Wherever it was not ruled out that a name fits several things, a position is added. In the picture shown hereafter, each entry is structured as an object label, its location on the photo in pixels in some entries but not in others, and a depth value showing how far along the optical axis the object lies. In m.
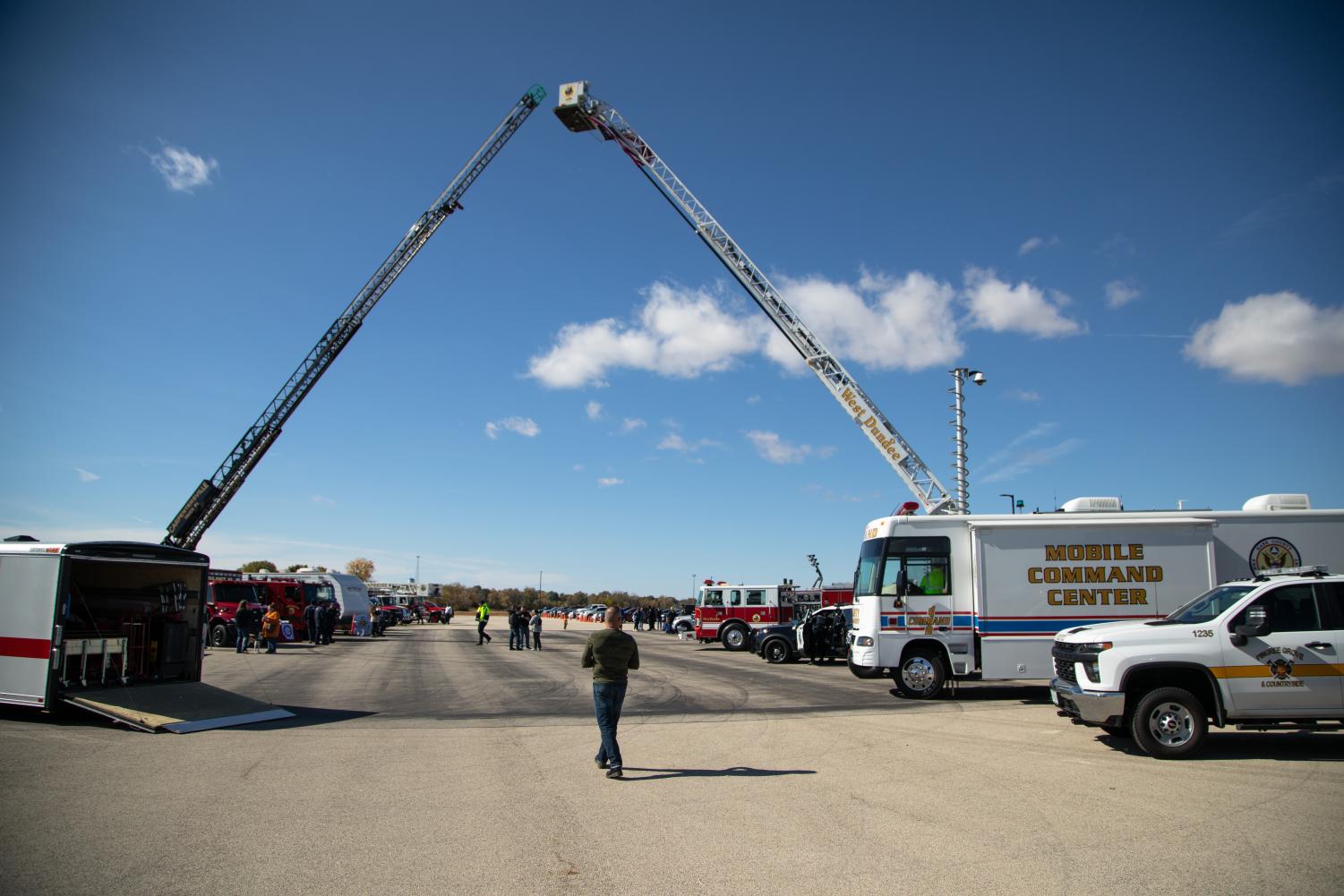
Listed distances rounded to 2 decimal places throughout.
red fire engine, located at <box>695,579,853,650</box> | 30.39
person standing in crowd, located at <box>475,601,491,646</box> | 31.45
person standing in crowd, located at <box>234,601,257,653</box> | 24.83
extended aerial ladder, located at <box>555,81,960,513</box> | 22.75
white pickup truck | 8.64
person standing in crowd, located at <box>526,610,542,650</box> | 29.64
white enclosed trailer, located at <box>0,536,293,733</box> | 10.44
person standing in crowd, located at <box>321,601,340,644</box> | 30.91
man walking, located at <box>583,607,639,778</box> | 7.82
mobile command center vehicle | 13.85
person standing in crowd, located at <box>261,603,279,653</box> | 25.85
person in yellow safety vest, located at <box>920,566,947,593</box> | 14.32
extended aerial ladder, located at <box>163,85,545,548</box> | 34.91
